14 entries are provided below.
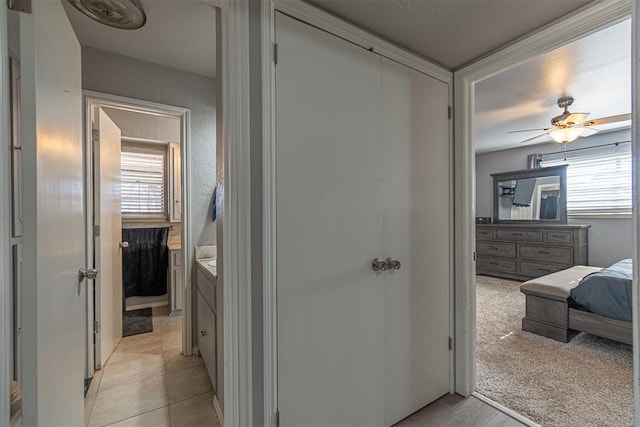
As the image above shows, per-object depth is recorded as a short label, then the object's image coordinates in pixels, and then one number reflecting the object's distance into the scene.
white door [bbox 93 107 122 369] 2.11
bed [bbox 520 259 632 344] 2.33
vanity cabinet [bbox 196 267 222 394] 1.72
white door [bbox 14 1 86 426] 0.84
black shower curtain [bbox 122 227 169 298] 3.41
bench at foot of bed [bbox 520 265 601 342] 2.60
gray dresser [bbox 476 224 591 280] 4.23
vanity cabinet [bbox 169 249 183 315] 3.30
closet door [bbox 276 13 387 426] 1.22
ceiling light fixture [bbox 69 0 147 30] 1.52
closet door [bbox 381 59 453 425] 1.55
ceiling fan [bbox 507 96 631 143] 2.77
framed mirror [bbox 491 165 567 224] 4.53
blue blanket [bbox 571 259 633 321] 2.29
